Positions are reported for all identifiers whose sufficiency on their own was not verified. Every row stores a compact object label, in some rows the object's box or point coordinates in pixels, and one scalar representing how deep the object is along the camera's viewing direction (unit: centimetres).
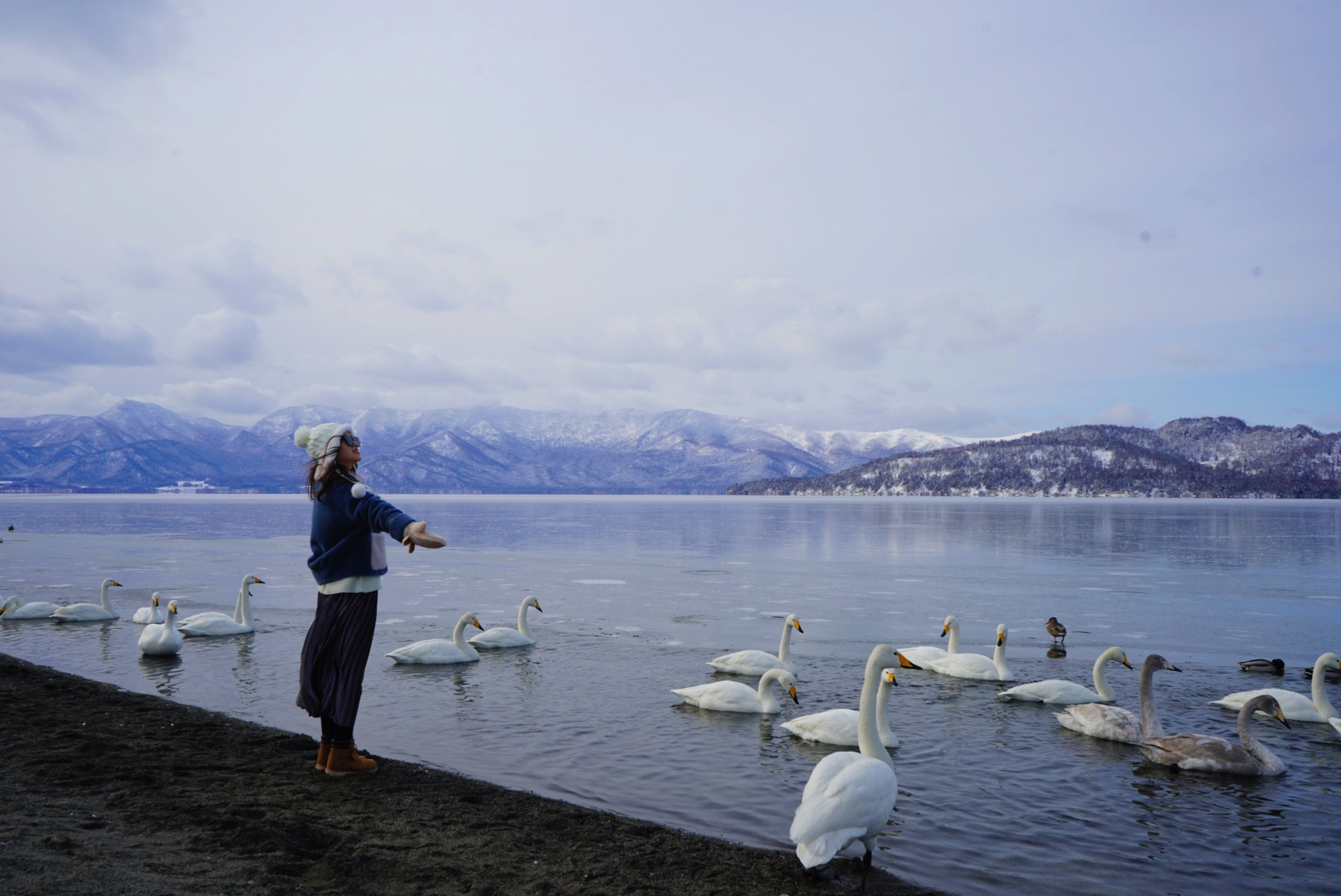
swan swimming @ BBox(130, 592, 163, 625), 2019
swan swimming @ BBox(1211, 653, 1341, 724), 1355
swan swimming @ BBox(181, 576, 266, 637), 1959
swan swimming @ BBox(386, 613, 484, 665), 1692
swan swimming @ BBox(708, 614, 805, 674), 1620
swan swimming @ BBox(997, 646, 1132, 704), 1446
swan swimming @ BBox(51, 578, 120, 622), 2169
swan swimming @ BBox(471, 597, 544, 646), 1869
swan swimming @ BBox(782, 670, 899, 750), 1123
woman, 818
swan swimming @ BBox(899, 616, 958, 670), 1709
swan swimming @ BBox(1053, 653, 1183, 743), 1232
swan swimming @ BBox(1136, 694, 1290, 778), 1087
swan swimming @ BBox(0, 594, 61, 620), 2183
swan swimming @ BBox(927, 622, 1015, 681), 1639
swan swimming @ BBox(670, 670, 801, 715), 1350
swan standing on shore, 720
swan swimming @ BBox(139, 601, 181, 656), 1728
